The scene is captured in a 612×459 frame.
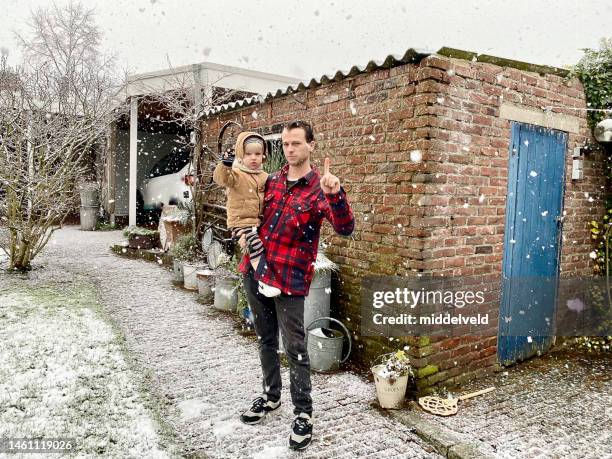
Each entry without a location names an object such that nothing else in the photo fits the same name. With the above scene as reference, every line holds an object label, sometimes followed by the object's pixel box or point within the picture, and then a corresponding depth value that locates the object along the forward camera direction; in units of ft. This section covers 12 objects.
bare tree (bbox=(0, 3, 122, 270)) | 22.61
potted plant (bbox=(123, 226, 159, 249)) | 32.27
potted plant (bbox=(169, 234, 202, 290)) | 23.85
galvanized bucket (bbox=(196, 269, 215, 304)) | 22.04
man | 9.64
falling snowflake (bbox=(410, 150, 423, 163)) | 12.12
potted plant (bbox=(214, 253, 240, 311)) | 19.98
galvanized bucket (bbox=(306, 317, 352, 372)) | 13.82
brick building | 12.27
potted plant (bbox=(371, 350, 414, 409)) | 11.63
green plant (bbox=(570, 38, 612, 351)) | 16.24
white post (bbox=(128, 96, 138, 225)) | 37.32
